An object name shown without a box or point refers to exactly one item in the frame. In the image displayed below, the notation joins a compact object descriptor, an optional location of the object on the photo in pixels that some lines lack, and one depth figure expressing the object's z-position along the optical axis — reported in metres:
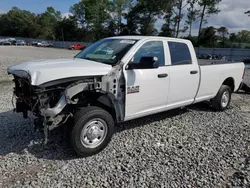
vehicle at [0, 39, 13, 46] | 49.83
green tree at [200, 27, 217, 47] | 33.88
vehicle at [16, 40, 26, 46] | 51.78
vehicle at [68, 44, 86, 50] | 44.44
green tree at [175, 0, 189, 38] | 39.56
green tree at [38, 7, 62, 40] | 71.79
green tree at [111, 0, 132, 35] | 56.09
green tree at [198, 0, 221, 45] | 34.95
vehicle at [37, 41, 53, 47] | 52.45
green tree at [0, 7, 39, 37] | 77.56
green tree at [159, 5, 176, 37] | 41.22
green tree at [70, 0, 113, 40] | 55.59
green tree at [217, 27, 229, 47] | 34.88
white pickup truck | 2.96
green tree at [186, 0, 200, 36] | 36.53
